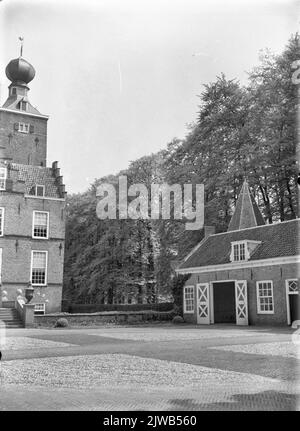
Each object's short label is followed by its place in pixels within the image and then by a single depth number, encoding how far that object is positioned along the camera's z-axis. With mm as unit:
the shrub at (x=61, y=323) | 18375
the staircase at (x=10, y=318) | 17797
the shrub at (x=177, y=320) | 21406
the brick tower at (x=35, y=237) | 21906
